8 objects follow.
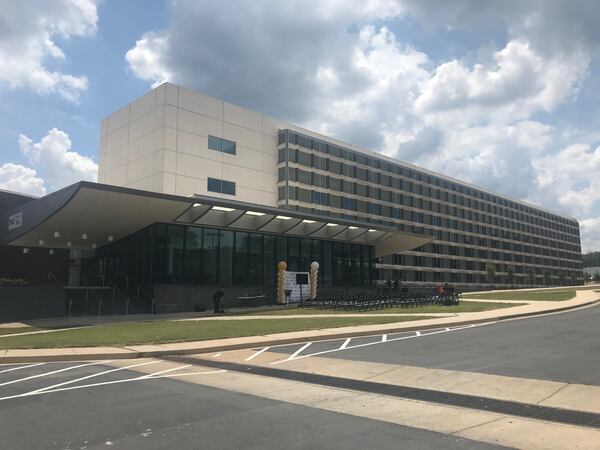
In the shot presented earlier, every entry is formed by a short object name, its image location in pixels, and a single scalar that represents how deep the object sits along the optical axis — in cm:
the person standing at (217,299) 3027
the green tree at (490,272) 10116
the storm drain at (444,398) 679
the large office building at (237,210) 3250
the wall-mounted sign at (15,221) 3278
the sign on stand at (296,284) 3875
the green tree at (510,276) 11086
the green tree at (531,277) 12024
